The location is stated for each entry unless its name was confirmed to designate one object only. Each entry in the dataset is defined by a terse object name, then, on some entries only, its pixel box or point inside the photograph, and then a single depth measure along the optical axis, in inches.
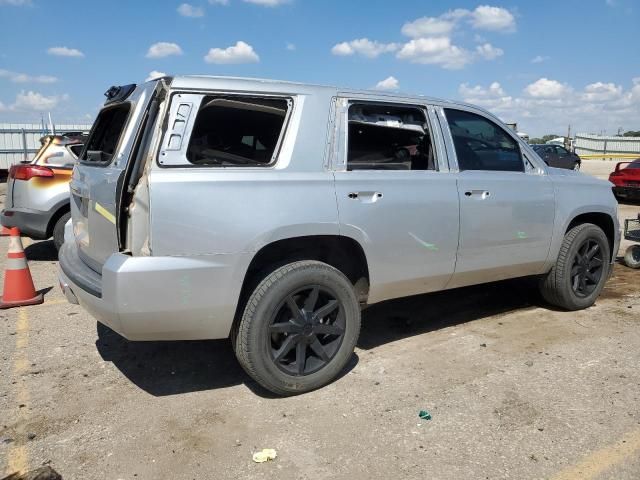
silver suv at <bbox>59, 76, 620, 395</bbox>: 120.0
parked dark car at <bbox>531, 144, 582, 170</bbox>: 1103.3
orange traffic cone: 212.1
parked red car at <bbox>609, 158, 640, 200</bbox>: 543.5
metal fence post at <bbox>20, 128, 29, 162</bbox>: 881.5
